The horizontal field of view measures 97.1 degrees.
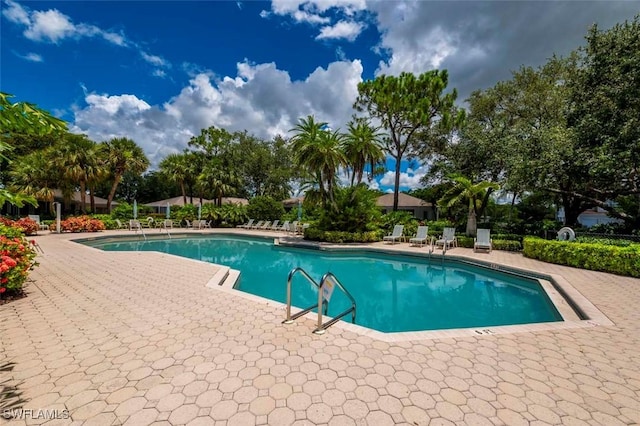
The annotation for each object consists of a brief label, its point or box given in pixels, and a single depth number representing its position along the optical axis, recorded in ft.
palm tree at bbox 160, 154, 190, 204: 96.58
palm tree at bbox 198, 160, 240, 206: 88.69
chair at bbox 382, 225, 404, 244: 51.55
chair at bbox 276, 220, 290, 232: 71.87
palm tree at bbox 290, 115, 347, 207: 51.82
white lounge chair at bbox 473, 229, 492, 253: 42.14
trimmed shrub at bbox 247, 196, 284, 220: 83.10
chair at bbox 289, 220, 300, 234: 67.97
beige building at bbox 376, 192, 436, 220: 102.37
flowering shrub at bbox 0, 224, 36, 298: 16.79
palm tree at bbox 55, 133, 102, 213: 67.31
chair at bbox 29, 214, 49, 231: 61.18
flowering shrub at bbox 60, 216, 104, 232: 61.46
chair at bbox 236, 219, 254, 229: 79.69
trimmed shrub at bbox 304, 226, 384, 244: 52.29
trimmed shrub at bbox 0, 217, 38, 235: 53.31
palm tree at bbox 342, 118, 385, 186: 55.83
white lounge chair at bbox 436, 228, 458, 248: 45.82
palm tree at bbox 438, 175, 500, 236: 47.70
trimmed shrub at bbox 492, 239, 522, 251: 42.80
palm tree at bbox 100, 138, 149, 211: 77.61
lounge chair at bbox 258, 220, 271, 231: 76.93
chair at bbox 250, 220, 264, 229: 77.60
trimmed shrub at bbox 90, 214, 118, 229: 69.62
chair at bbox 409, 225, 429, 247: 47.42
